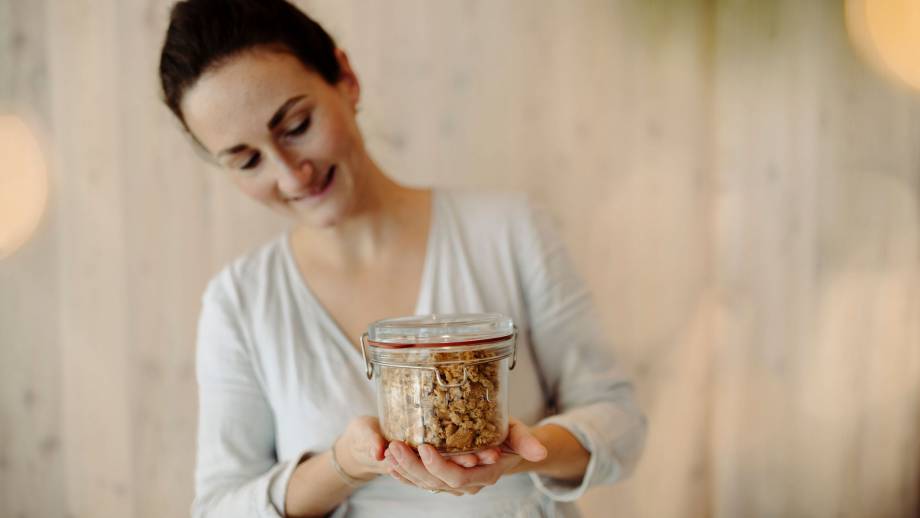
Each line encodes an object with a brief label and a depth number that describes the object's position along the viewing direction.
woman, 0.89
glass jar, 0.70
